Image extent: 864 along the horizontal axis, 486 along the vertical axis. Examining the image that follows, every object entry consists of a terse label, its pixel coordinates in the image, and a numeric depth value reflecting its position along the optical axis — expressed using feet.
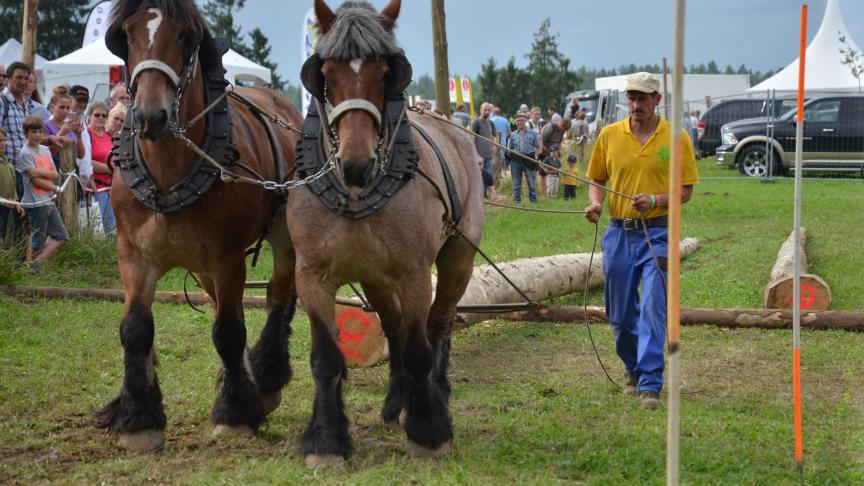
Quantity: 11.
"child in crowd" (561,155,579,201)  65.82
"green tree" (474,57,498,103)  201.16
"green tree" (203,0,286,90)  166.20
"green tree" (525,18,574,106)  208.23
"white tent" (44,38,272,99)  68.39
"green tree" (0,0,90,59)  150.92
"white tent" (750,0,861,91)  106.83
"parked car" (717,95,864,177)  75.72
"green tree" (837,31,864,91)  102.22
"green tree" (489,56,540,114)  200.34
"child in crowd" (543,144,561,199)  68.74
